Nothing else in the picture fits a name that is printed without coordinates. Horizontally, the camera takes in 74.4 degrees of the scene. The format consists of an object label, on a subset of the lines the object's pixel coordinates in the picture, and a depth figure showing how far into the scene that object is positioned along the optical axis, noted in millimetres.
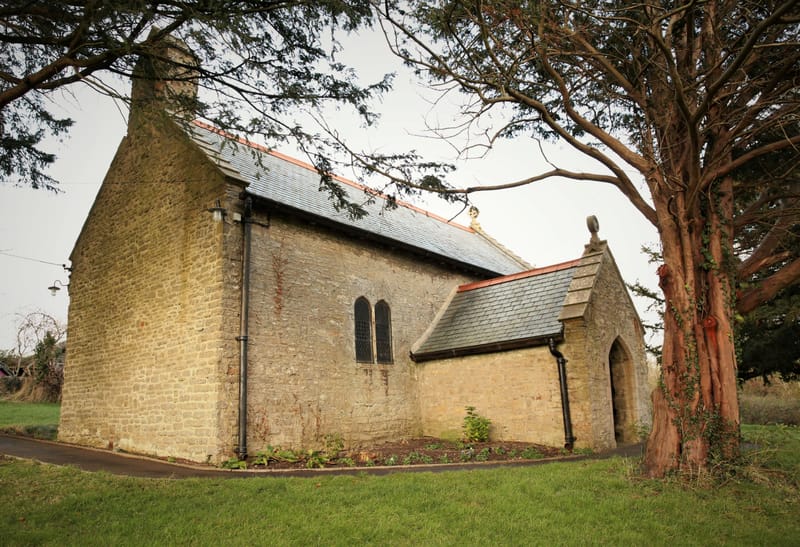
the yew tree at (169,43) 6273
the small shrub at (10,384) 32125
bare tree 34031
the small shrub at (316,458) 10162
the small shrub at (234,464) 9969
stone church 11250
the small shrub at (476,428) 13461
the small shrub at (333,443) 11996
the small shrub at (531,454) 11295
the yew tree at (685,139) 7527
